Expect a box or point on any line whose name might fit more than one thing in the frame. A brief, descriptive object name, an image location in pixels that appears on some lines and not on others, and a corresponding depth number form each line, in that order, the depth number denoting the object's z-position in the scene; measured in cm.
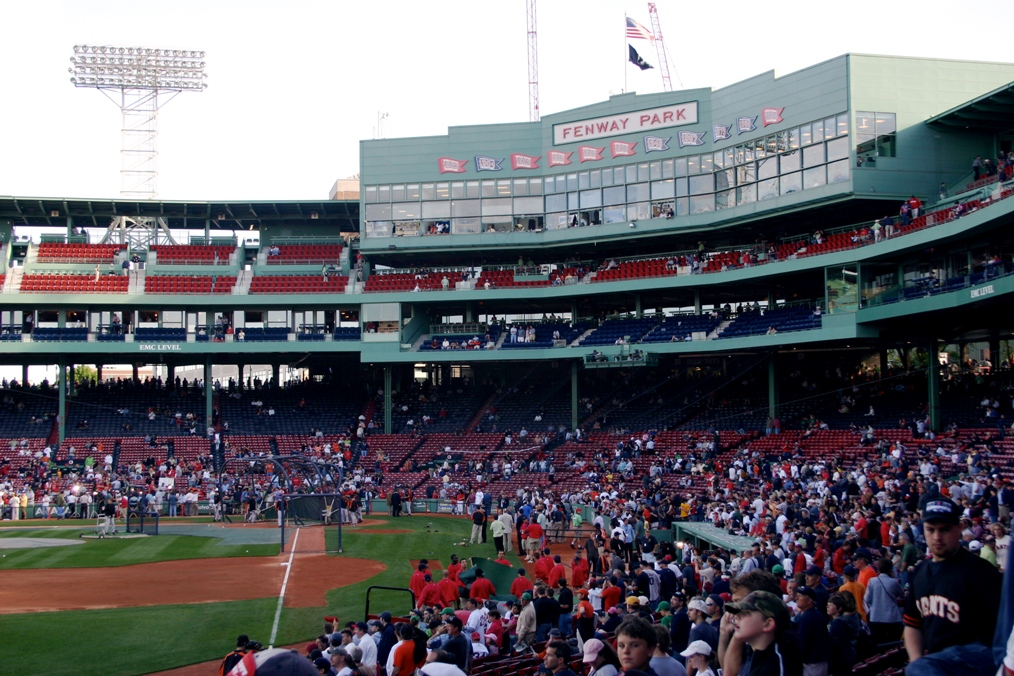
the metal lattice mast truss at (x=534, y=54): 7578
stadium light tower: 5991
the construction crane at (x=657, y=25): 8311
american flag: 4916
